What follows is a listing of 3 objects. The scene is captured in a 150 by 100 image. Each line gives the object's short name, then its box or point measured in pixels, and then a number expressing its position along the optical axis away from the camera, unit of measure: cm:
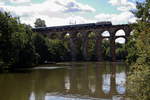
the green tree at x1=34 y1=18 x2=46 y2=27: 12111
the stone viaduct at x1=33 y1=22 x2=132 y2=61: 7781
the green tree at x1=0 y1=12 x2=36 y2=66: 3466
